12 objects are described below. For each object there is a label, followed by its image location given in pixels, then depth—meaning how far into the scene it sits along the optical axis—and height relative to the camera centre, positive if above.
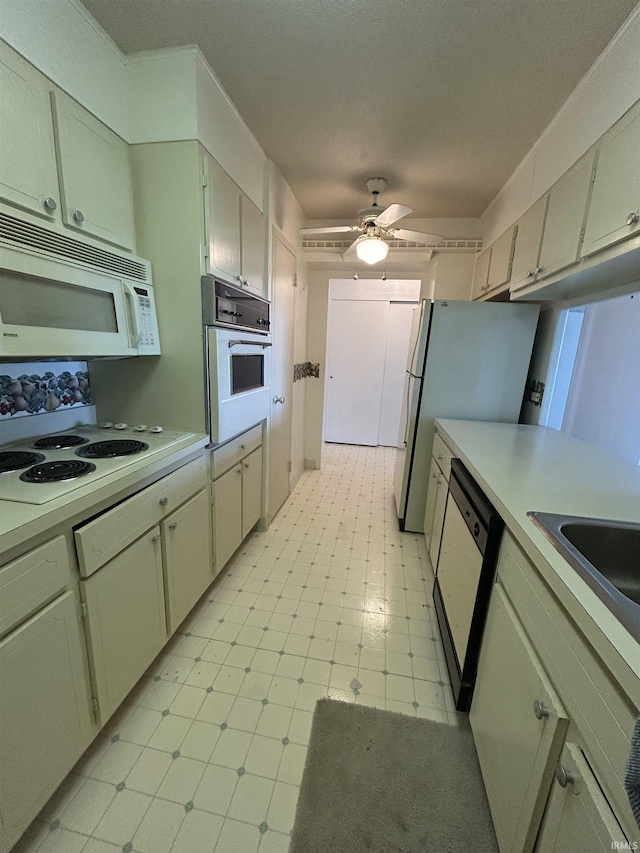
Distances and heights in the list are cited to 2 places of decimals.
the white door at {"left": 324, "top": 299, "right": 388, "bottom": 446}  4.72 -0.23
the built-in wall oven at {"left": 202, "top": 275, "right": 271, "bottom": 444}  1.65 -0.05
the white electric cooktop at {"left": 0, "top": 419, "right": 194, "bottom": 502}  1.02 -0.43
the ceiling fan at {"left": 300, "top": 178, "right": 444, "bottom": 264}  2.28 +0.81
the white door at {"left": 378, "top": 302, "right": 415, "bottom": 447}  4.64 -0.20
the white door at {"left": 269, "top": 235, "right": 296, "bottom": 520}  2.58 -0.17
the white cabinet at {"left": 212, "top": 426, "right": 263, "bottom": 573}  1.88 -0.85
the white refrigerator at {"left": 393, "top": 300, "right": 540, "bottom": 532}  2.37 -0.05
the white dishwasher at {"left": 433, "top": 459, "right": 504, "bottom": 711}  1.18 -0.82
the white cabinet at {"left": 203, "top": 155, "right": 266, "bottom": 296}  1.60 +0.59
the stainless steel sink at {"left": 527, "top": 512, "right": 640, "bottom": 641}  0.97 -0.49
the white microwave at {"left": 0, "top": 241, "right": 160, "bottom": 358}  1.07 +0.11
